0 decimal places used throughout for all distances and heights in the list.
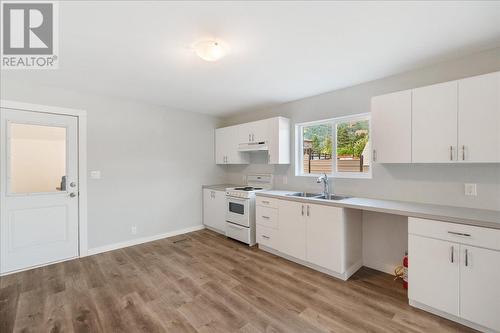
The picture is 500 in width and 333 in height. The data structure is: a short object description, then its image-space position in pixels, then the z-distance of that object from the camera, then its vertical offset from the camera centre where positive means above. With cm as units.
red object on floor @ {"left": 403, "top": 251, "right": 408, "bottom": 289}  245 -118
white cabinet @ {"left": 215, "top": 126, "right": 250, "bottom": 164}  451 +38
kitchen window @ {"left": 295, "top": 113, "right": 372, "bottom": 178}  308 +28
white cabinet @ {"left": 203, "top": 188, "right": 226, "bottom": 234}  425 -86
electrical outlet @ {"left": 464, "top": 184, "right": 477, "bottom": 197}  220 -24
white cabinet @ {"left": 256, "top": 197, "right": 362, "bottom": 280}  264 -89
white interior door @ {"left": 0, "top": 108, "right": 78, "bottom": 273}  285 -30
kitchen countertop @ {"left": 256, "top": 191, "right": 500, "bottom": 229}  182 -43
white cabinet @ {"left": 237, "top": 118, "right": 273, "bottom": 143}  388 +63
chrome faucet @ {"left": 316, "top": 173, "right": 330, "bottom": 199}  313 -27
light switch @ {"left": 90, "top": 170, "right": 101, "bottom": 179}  343 -12
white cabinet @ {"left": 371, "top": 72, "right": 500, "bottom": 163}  191 +41
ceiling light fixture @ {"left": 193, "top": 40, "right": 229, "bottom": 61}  198 +106
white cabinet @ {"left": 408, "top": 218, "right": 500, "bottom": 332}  174 -89
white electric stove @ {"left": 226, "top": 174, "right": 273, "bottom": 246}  371 -78
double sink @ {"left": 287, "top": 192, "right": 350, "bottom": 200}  308 -44
